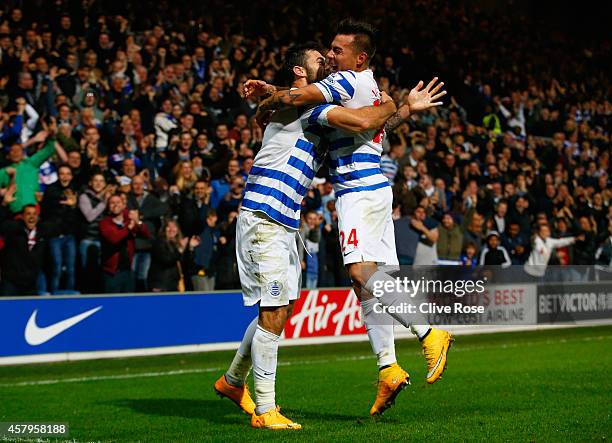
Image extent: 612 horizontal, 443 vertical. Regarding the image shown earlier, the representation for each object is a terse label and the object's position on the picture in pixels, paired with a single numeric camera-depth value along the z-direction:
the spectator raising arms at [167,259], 14.57
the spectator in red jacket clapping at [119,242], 13.98
